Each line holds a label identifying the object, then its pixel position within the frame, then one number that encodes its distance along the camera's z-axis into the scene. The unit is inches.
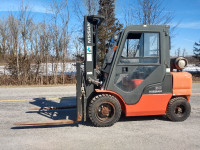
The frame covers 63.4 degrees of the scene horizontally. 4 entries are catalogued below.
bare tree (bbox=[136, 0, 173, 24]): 569.0
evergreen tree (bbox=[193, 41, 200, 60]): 932.6
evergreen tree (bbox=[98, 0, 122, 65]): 577.6
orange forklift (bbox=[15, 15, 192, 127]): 169.6
